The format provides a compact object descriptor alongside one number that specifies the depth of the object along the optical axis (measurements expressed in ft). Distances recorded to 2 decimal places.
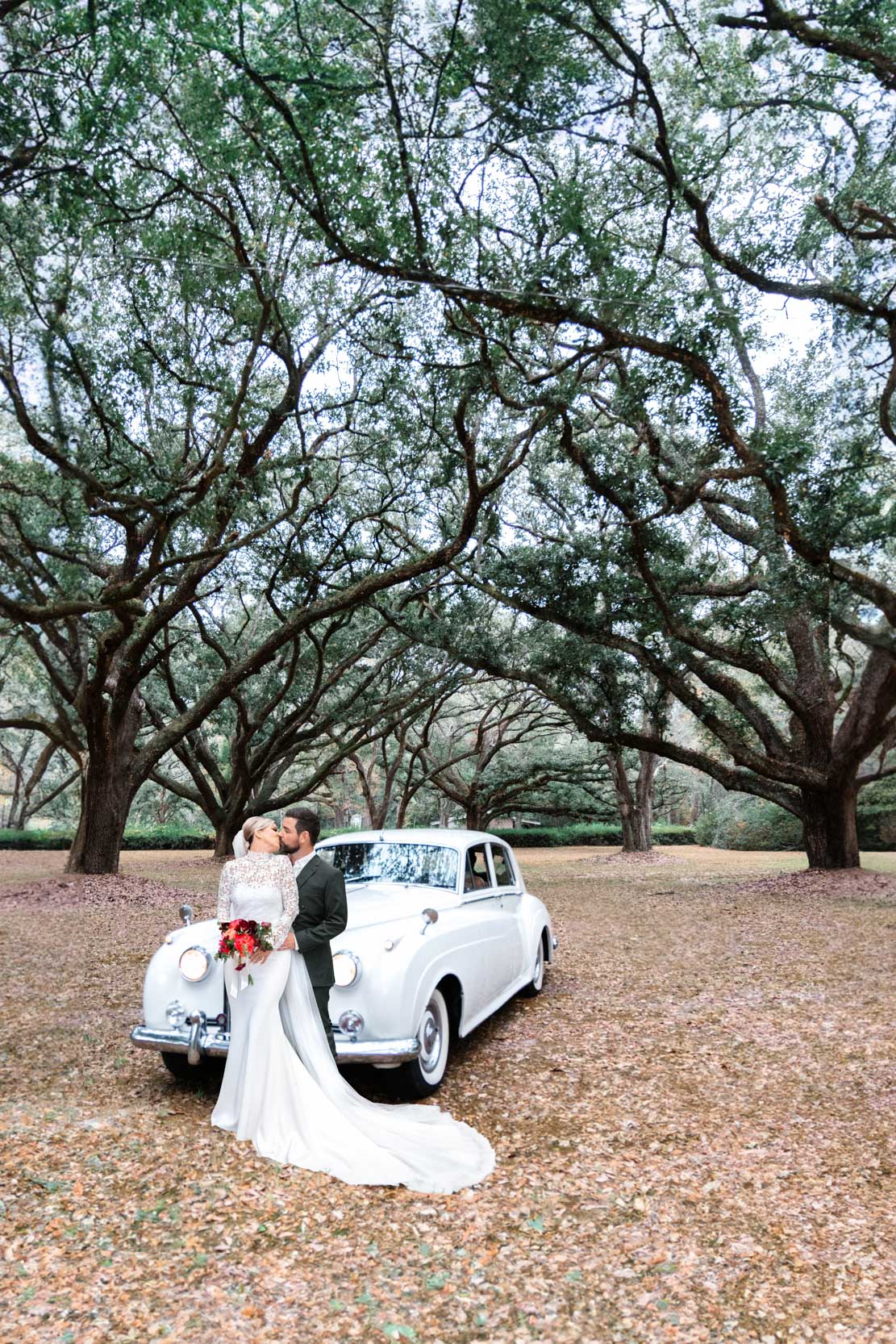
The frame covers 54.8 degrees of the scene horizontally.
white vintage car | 14.55
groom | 14.19
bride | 12.66
